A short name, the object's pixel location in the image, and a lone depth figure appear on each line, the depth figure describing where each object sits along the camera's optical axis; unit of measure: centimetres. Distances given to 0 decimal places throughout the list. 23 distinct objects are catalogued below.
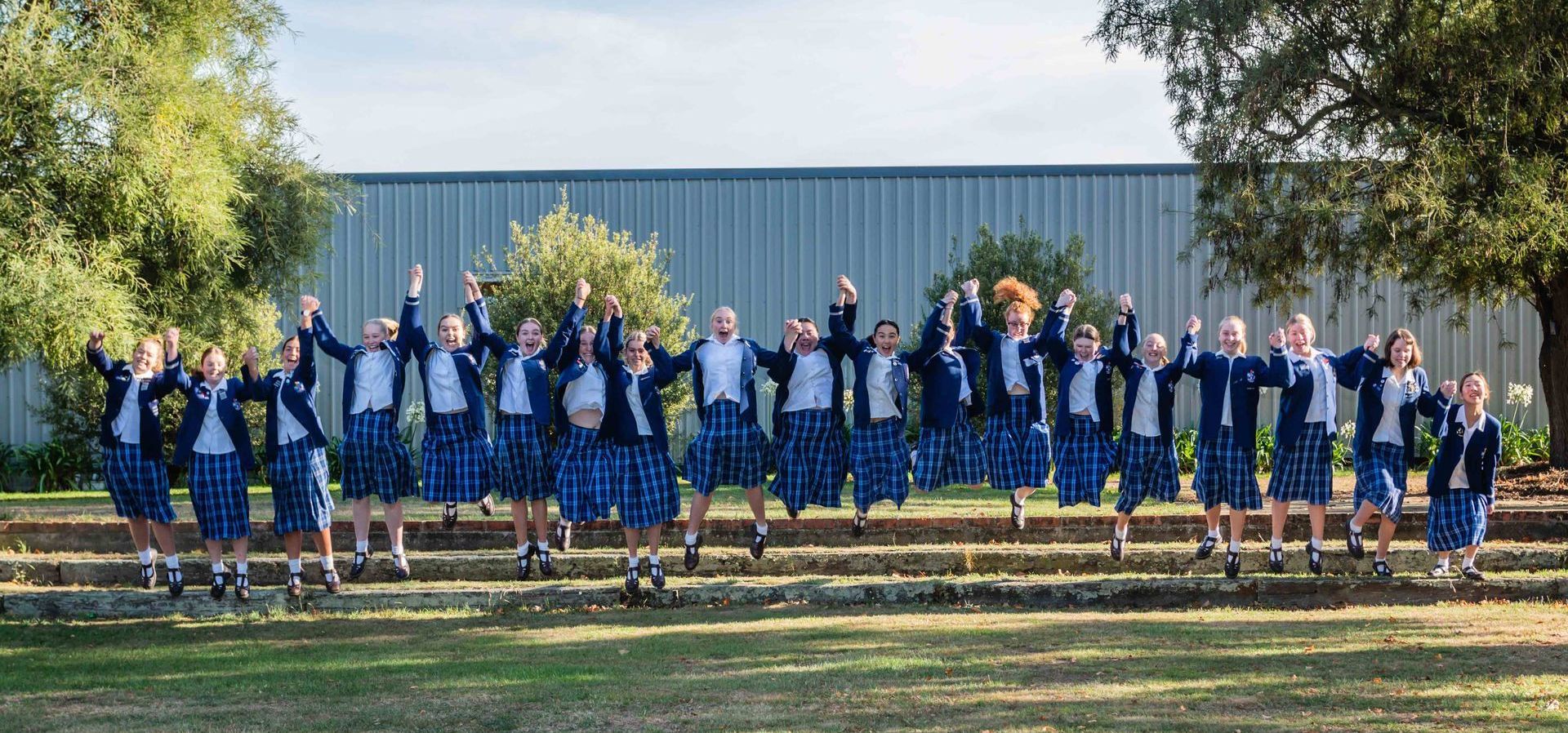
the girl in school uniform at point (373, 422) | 989
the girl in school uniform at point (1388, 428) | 1005
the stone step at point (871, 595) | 992
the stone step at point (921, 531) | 1146
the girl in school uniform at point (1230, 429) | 997
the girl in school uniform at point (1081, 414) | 1039
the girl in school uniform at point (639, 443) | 974
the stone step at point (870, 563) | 1064
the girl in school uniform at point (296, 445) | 987
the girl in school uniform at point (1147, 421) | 1026
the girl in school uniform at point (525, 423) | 1003
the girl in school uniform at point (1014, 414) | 1047
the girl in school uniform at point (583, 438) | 976
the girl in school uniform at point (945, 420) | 1028
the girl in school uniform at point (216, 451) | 990
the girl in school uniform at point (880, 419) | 1019
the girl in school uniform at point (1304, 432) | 998
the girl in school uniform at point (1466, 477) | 989
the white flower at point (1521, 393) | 1998
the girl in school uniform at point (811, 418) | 1009
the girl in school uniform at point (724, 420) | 997
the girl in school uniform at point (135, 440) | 991
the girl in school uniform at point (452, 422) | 1005
